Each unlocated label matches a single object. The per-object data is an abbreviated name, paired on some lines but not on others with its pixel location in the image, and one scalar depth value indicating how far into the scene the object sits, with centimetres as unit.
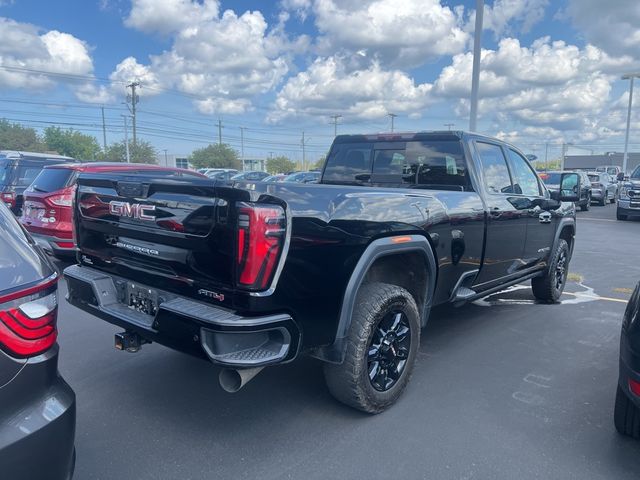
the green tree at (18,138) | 6438
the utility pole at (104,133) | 7686
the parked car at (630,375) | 253
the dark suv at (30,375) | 167
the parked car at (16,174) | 912
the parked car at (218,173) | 2838
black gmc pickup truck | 247
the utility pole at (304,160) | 7809
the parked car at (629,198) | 1603
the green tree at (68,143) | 7919
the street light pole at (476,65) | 992
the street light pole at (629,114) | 3489
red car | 685
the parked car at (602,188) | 2381
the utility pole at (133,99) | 5612
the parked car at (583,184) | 1830
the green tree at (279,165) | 7912
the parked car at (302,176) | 2278
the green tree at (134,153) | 6090
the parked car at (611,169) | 3896
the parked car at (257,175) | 2930
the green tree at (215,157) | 7219
